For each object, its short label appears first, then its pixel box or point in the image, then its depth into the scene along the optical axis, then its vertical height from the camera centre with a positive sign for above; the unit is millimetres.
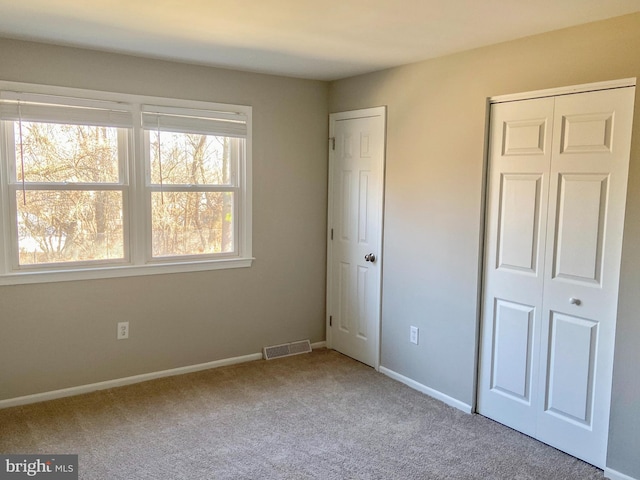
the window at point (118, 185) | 3211 +35
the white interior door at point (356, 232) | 3955 -317
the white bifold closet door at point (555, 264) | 2588 -371
